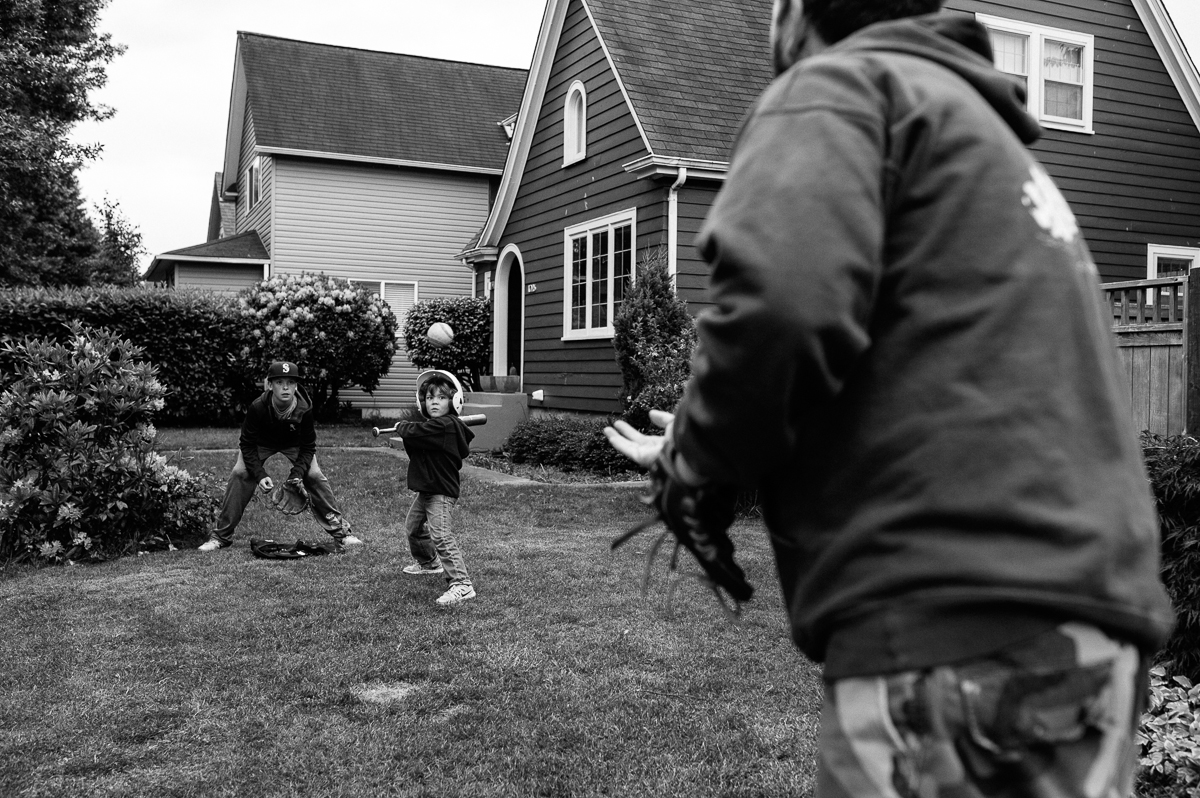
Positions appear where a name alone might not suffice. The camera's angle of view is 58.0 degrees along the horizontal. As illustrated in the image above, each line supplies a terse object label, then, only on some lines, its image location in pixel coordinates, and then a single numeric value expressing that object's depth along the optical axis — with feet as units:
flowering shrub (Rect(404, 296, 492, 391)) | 68.80
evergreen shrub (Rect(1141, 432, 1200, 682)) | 14.97
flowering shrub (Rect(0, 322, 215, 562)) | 28.14
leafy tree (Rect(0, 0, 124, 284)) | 72.74
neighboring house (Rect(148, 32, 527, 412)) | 82.84
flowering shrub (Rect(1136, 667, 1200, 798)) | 12.24
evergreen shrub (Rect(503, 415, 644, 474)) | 45.83
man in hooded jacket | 4.58
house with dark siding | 48.32
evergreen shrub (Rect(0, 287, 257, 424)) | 63.62
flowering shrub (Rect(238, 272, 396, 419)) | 67.97
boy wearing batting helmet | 23.24
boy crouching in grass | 29.19
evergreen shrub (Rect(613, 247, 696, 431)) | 41.60
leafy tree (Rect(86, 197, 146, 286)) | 136.98
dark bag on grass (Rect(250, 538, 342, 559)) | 27.71
